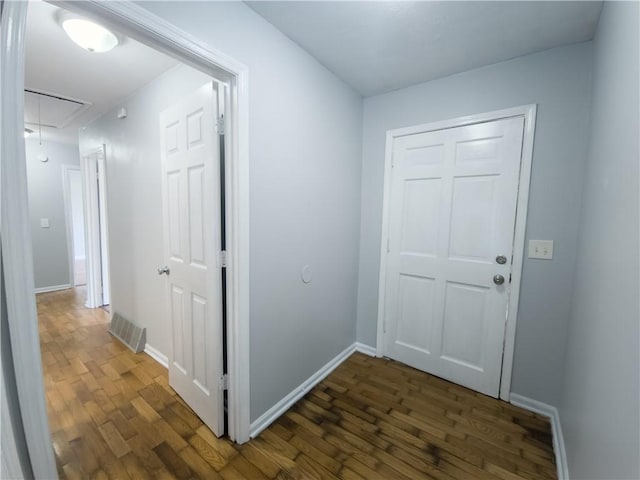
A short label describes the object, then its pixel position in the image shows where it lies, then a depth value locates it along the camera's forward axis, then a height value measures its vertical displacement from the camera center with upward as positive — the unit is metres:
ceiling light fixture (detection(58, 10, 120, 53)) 1.48 +1.01
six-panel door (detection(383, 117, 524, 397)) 1.90 -0.21
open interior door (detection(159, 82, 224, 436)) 1.52 -0.21
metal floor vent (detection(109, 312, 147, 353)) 2.56 -1.22
